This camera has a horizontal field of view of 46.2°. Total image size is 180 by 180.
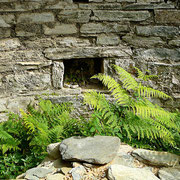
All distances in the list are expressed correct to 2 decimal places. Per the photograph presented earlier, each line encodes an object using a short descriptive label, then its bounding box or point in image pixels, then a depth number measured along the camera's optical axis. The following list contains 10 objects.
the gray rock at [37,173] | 2.07
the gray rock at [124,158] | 2.31
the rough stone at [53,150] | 2.46
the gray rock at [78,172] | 2.06
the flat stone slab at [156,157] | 2.32
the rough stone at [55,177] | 2.07
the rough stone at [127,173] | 2.00
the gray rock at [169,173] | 2.12
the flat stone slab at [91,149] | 2.22
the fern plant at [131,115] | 2.70
